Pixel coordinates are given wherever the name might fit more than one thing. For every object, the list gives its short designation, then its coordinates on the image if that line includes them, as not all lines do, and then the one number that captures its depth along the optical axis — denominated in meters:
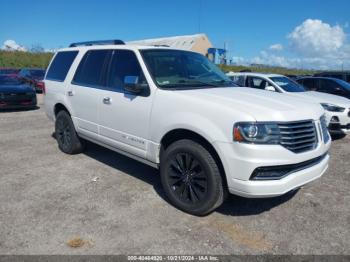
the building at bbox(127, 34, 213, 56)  46.71
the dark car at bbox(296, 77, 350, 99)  10.35
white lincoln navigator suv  3.27
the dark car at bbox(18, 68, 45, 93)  19.20
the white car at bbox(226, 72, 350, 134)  7.58
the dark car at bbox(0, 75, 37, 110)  12.11
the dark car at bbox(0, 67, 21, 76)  22.48
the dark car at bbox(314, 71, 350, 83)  16.05
